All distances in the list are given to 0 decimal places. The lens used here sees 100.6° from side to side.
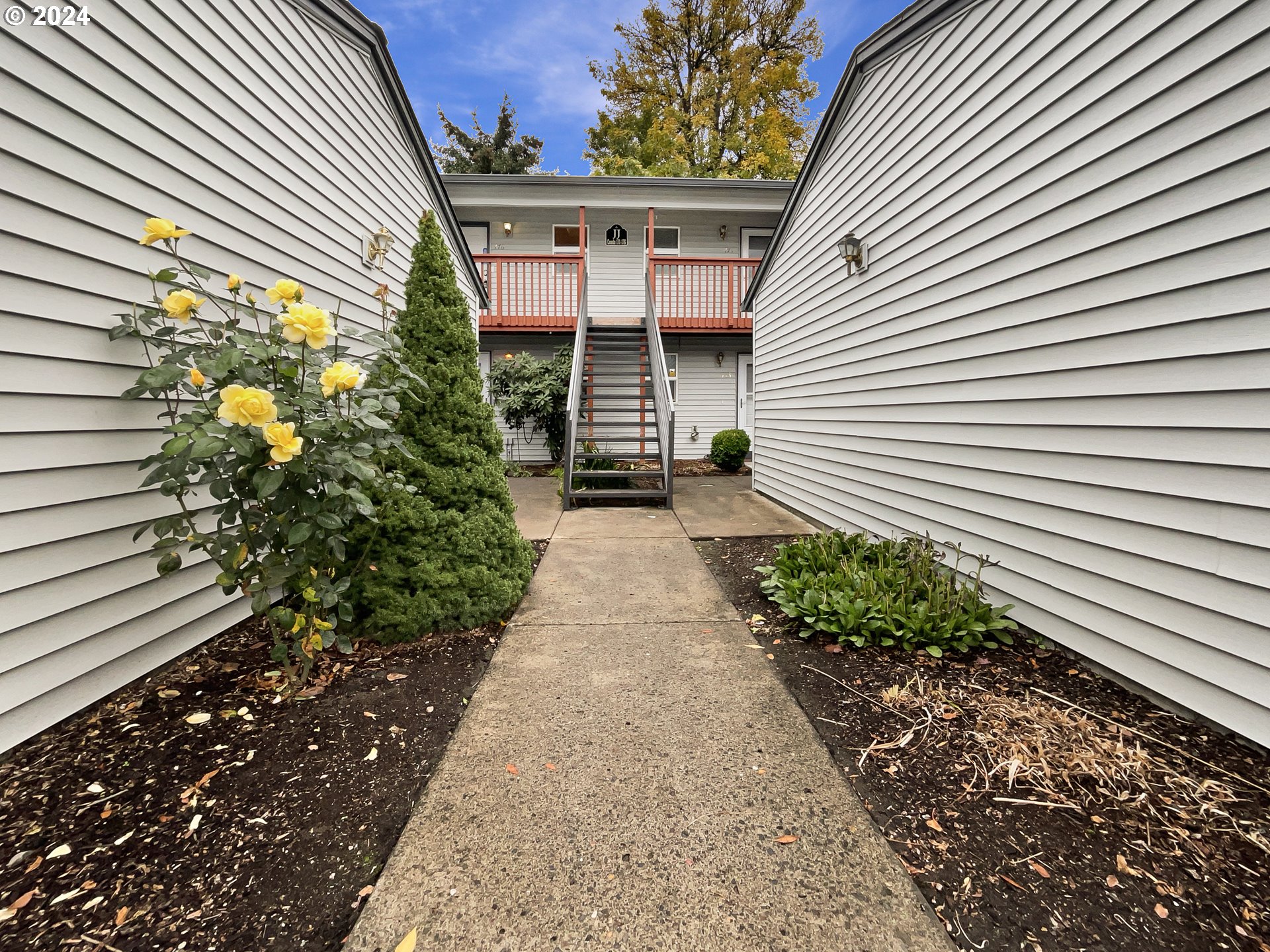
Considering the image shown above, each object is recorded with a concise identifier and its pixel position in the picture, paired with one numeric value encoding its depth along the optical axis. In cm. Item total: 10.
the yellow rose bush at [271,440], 166
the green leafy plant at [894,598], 235
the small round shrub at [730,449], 884
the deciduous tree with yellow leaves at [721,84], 1509
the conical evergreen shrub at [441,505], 238
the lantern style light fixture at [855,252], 396
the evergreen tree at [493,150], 1944
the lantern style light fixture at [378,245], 389
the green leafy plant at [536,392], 834
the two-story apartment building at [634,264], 873
